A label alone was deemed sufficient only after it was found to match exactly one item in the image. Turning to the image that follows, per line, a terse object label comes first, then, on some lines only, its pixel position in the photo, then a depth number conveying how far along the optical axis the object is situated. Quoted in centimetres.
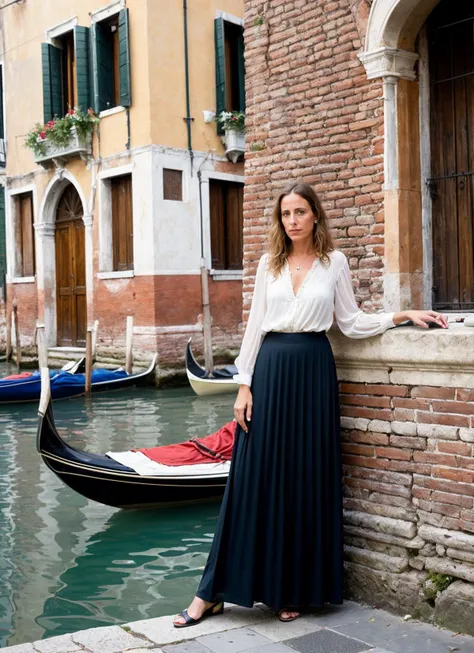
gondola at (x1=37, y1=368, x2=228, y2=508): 539
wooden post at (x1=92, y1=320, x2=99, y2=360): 1283
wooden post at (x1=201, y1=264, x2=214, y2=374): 1247
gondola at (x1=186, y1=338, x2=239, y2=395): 1159
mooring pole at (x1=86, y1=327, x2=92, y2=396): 1173
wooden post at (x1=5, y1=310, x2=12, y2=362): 1573
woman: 282
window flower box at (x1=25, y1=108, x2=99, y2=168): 1334
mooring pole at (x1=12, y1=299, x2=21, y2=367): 1488
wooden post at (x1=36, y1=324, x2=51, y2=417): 528
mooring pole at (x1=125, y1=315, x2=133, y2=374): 1242
